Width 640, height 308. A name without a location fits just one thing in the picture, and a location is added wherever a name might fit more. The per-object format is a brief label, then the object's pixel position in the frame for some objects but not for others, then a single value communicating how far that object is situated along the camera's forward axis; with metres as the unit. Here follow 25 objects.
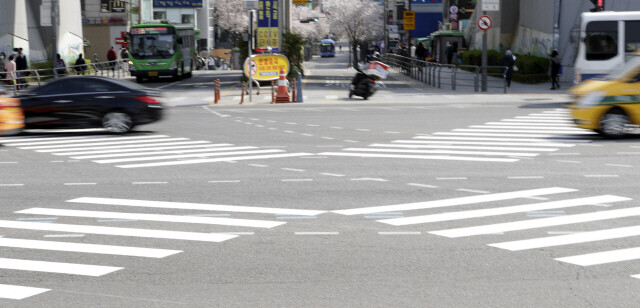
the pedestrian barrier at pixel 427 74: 39.72
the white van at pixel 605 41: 27.33
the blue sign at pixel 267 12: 46.97
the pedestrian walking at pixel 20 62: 42.66
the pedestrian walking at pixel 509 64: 38.34
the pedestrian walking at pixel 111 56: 55.48
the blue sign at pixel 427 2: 100.35
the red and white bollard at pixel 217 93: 32.52
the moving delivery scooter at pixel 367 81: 33.50
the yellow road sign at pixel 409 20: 61.62
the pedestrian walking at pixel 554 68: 36.06
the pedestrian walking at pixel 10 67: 39.12
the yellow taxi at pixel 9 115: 18.98
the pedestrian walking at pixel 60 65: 44.03
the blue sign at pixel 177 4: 93.88
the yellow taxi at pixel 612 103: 18.12
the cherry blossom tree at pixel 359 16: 115.50
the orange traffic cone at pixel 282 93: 32.28
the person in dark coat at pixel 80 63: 50.42
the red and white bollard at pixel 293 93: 32.94
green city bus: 49.97
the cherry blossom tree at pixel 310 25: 128.00
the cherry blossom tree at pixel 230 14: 118.12
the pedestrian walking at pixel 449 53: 60.43
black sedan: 21.03
